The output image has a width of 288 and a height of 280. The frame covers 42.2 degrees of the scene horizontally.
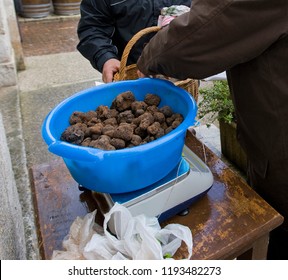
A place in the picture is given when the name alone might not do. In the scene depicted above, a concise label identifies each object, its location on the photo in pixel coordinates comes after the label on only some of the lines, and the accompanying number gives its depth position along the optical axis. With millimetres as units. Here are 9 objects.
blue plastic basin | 1082
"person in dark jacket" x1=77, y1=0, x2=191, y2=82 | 2154
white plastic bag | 1088
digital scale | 1217
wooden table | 1209
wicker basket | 1597
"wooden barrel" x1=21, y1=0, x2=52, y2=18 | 7574
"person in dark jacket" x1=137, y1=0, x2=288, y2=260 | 1083
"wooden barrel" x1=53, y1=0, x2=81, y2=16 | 7742
